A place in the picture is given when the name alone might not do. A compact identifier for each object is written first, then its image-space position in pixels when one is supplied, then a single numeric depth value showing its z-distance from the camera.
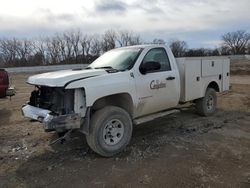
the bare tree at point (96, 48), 44.09
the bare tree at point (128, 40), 44.04
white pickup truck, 3.31
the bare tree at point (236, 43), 58.12
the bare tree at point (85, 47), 44.57
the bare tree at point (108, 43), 44.07
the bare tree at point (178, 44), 42.63
